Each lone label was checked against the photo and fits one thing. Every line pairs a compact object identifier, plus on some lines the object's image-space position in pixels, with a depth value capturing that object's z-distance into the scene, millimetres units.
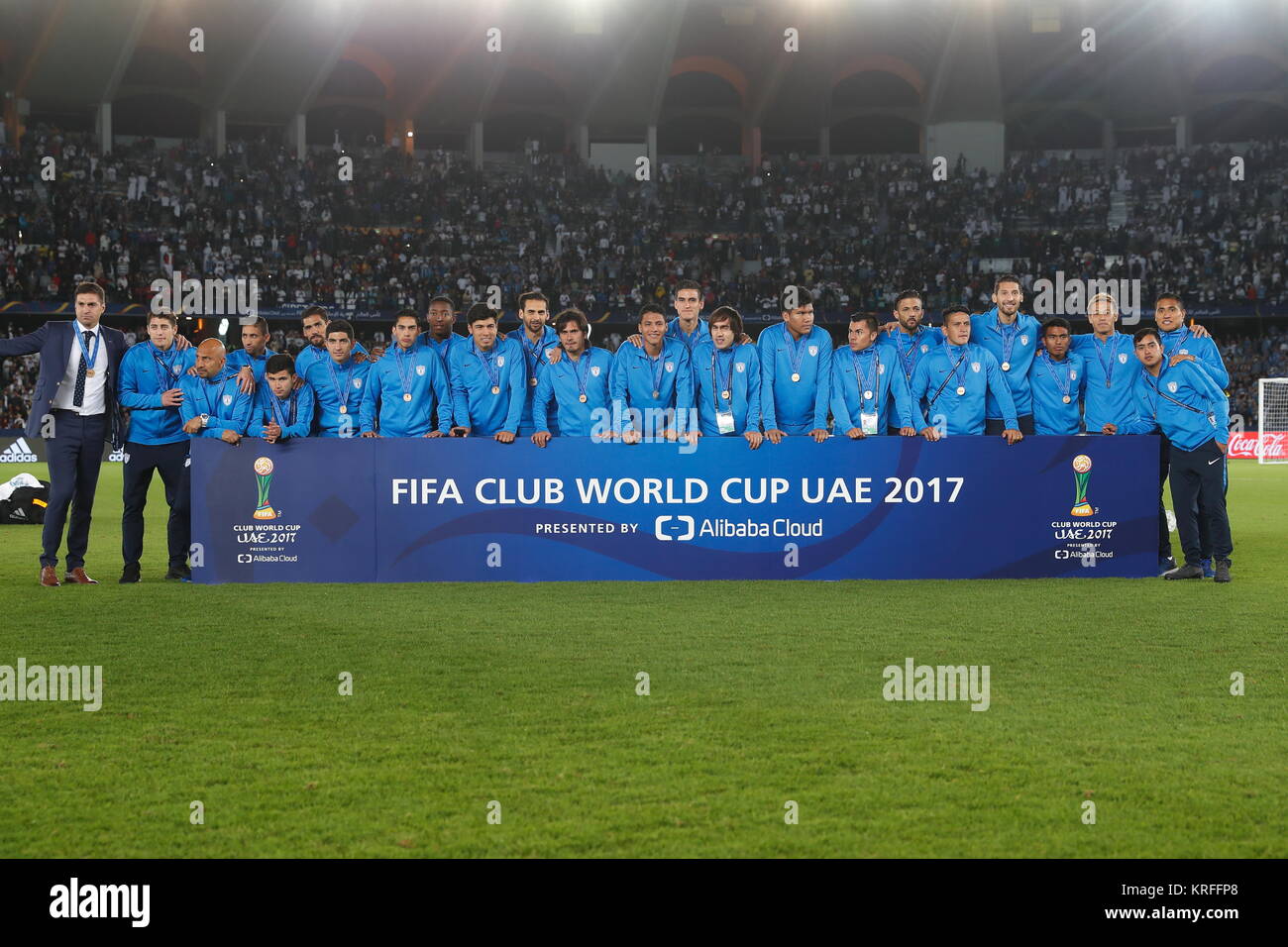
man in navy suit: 9680
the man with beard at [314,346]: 10469
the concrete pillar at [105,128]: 40875
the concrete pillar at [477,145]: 44000
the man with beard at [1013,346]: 10562
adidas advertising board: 28781
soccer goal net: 33031
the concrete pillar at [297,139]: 42812
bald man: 10289
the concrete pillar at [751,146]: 46094
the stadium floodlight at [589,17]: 41438
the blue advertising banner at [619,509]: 10008
